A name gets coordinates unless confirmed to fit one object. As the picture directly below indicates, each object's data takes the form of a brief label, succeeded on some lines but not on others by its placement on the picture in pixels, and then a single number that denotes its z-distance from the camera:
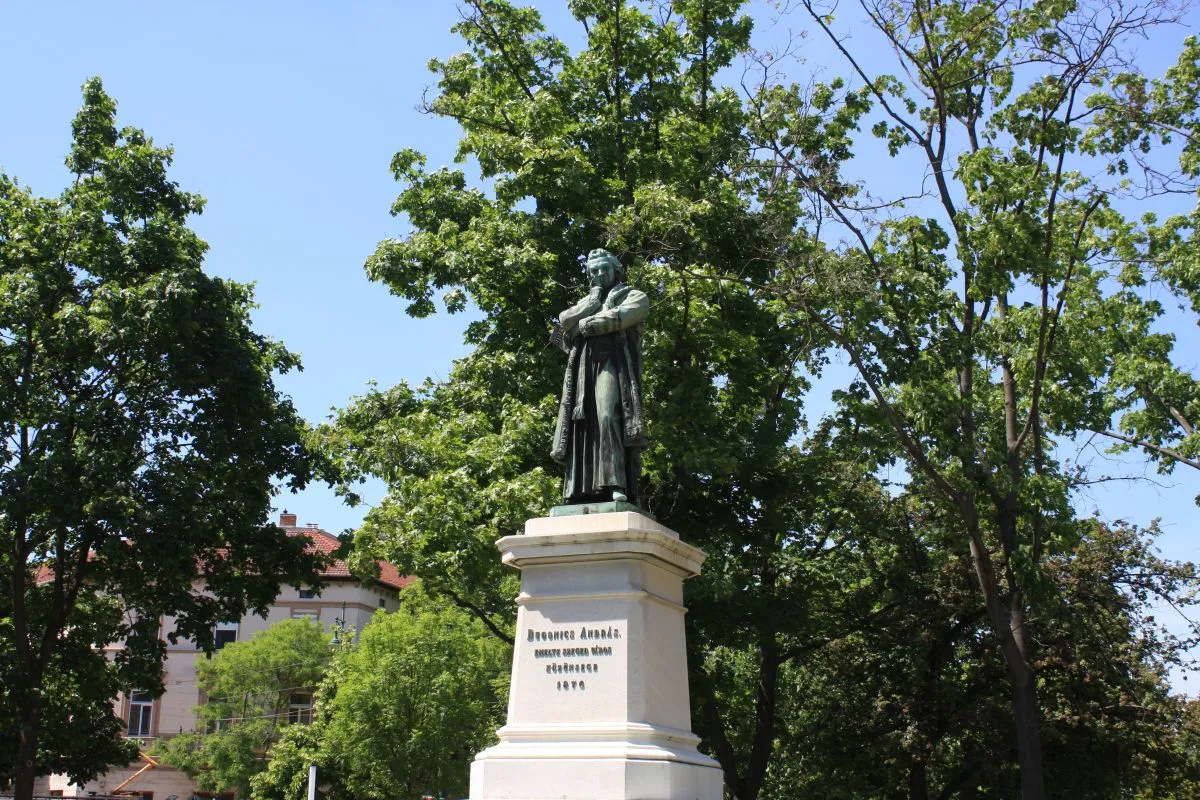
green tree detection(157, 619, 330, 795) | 47.53
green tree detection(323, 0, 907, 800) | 17.70
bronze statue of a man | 10.66
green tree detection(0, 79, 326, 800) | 20.66
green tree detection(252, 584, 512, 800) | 35.03
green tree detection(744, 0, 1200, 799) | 18.11
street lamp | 47.05
